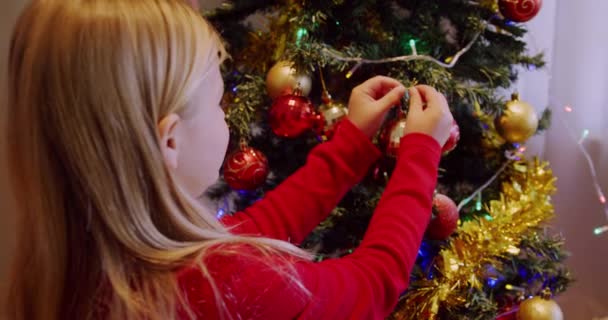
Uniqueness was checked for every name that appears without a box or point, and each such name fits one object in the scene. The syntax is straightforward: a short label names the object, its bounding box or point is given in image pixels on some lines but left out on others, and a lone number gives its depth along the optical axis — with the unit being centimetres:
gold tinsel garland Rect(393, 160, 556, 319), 91
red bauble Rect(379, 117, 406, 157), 79
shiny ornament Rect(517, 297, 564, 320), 97
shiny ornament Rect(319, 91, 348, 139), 85
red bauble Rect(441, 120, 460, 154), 82
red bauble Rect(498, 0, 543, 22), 92
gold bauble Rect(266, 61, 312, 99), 86
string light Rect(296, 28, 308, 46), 87
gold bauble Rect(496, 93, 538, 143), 95
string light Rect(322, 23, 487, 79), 85
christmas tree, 87
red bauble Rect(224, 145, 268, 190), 88
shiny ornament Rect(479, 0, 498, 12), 96
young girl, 51
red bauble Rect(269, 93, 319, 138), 83
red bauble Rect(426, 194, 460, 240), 86
